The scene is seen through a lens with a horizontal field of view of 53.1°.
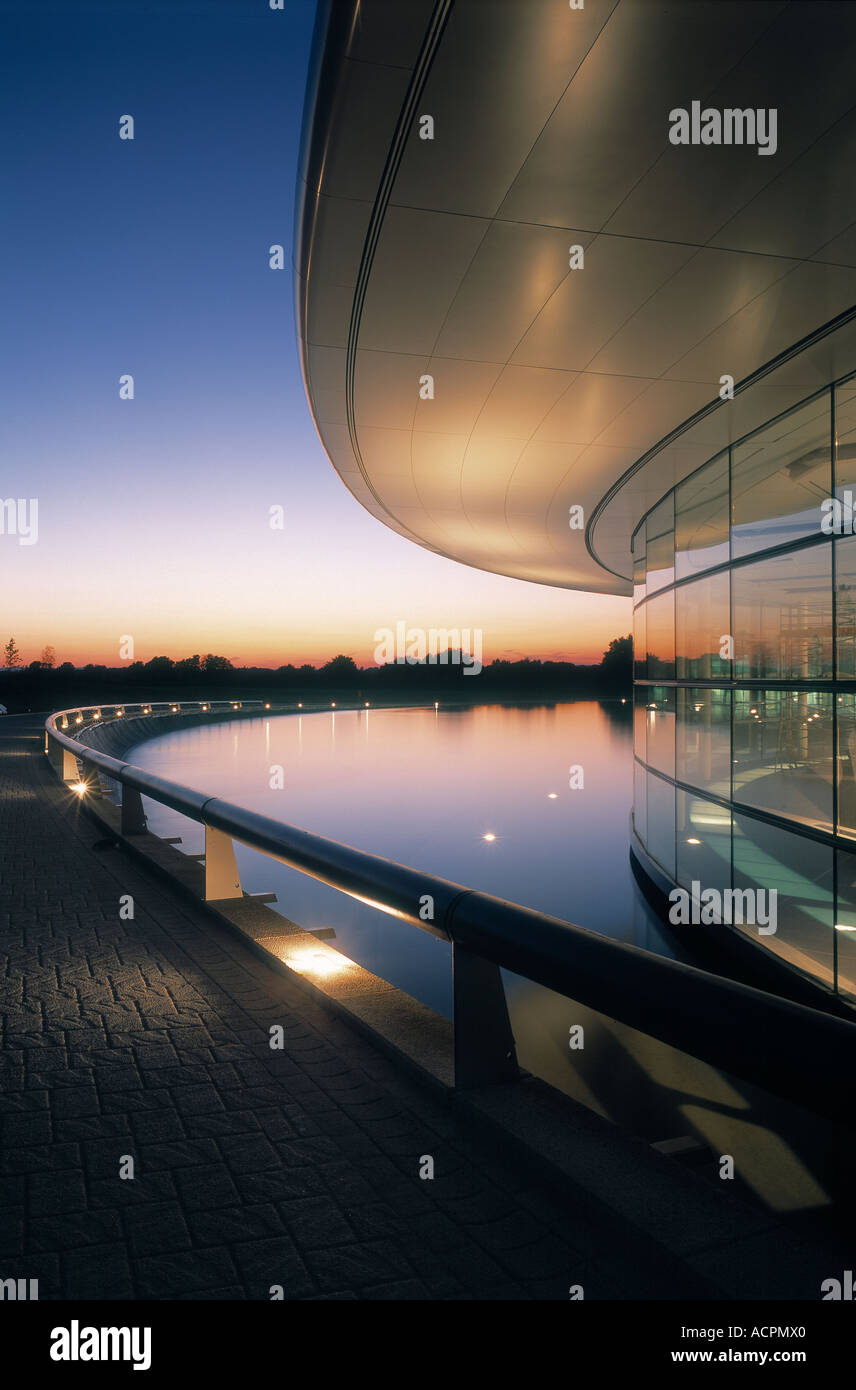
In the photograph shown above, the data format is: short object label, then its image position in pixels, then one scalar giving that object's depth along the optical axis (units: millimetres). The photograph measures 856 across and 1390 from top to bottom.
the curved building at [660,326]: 4289
